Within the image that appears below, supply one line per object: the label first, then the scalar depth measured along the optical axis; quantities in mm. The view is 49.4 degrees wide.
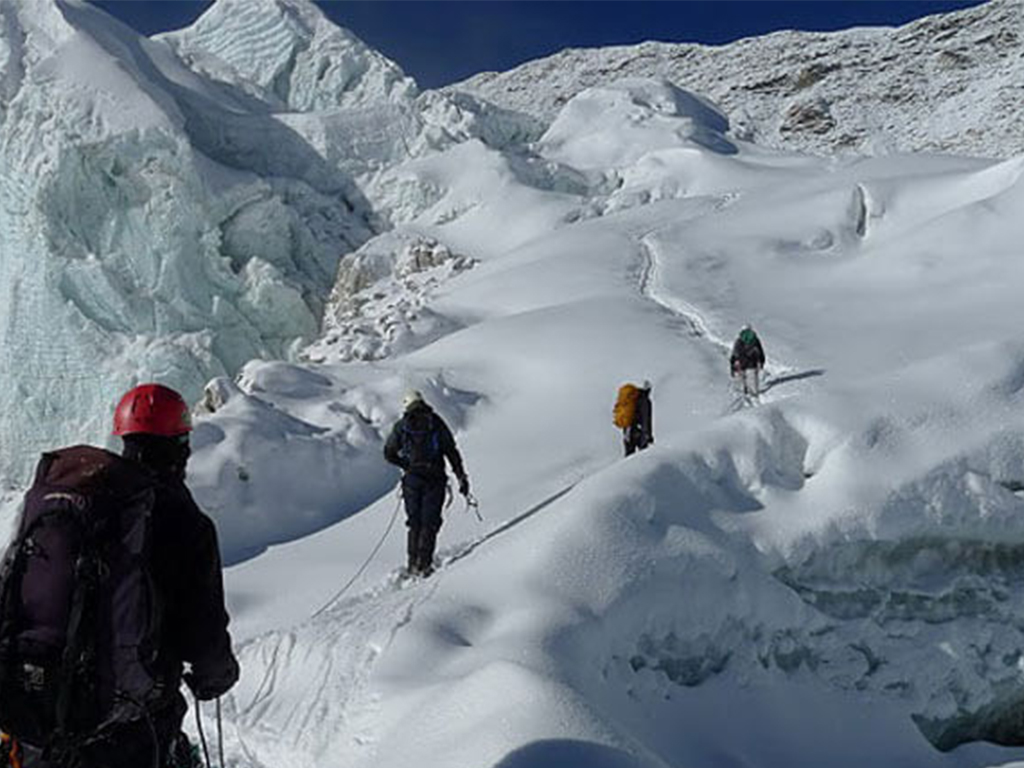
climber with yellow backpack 12555
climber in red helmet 3125
